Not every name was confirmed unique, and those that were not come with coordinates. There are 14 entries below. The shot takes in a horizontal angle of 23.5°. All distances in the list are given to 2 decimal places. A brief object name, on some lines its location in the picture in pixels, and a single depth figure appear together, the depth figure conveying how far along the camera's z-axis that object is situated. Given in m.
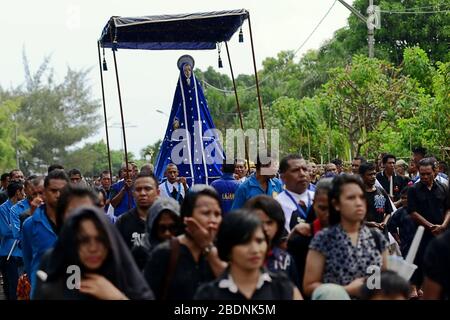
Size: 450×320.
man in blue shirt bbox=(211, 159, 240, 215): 12.47
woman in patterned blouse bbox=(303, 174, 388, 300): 6.63
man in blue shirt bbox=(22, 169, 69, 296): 8.27
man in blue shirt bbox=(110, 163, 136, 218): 12.96
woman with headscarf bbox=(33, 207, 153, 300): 5.39
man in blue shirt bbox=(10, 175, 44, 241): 9.60
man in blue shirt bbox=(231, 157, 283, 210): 10.23
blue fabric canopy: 14.62
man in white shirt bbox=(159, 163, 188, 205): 14.24
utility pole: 27.40
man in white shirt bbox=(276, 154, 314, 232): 8.76
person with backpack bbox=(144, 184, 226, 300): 6.09
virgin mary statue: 16.17
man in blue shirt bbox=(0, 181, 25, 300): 12.33
